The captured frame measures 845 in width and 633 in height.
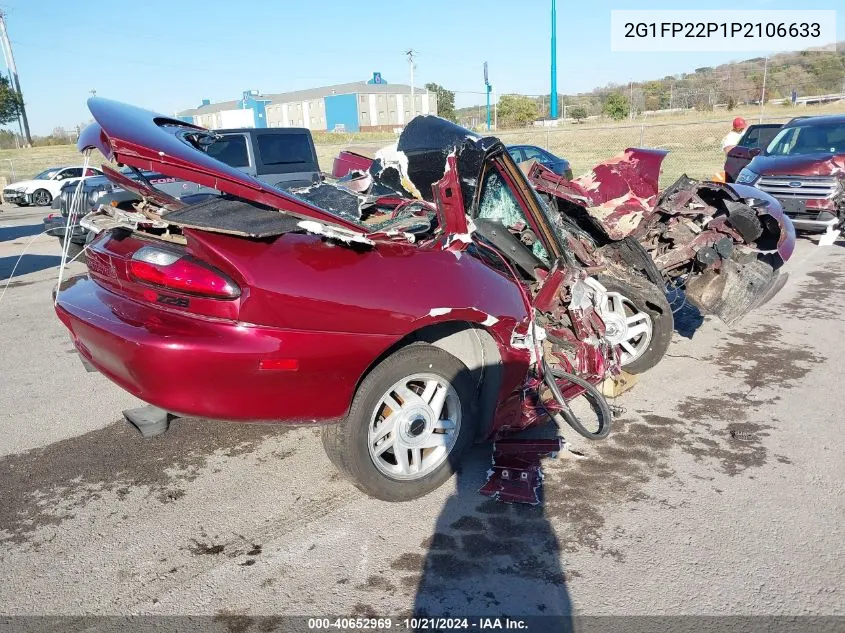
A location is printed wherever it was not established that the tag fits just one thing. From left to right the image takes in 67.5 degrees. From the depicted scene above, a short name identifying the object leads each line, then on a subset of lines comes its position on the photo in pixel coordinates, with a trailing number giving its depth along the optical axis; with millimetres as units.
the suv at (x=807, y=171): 10422
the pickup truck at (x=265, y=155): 10579
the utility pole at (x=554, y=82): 50312
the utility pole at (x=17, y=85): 46212
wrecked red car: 2477
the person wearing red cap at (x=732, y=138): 16453
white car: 21828
